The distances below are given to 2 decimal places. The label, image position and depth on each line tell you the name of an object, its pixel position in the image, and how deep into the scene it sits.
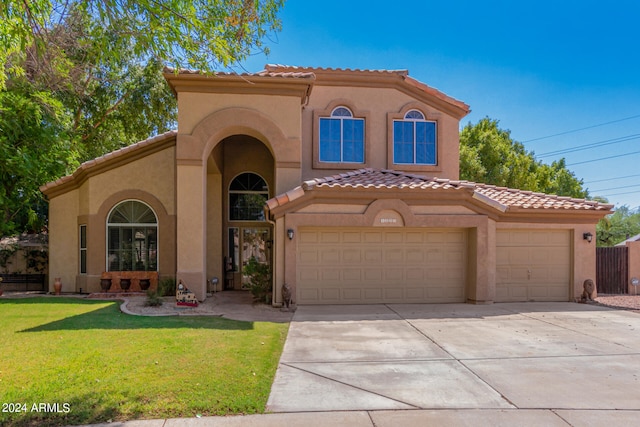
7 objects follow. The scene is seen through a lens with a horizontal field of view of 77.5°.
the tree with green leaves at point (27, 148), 13.62
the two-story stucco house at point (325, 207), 11.88
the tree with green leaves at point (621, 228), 32.77
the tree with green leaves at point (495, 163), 24.66
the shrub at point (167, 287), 13.16
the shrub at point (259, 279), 12.18
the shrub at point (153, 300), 11.39
